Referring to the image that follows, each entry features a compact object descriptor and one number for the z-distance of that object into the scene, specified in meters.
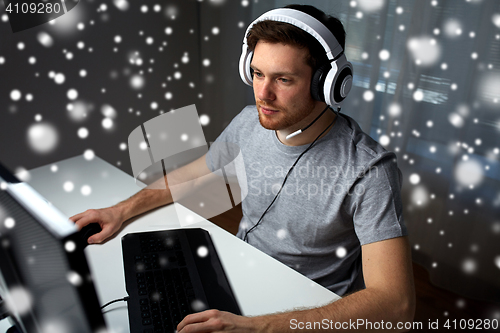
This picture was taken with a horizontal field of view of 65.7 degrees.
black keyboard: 0.75
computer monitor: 0.39
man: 0.87
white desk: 0.82
